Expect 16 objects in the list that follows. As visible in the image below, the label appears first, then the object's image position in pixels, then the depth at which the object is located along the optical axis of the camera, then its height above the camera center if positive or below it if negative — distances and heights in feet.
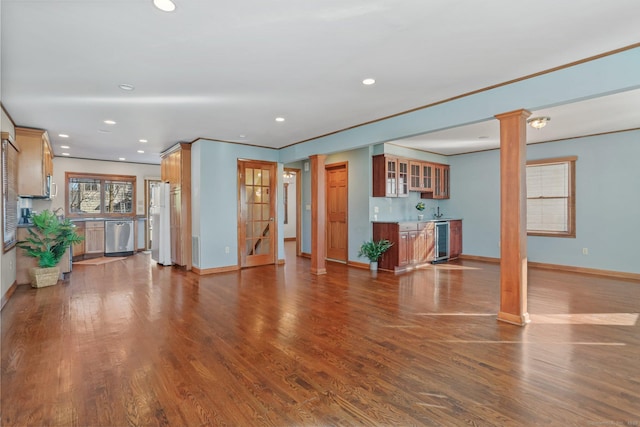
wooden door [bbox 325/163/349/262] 22.84 +0.07
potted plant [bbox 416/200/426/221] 24.45 +0.35
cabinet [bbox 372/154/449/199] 20.76 +2.42
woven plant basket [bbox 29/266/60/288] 15.67 -3.12
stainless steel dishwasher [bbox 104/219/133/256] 27.14 -2.13
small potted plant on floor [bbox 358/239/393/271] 19.70 -2.34
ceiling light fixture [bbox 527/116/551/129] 14.53 +4.08
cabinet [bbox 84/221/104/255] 26.45 -2.02
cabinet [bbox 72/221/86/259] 25.75 -2.72
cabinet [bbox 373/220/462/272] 19.67 -2.05
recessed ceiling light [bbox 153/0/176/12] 6.58 +4.30
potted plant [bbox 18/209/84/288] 15.81 -1.69
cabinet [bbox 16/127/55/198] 16.16 +2.60
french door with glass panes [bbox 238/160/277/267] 21.12 -0.05
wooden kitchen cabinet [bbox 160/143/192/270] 20.31 +0.63
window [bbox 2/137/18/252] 13.32 +0.82
